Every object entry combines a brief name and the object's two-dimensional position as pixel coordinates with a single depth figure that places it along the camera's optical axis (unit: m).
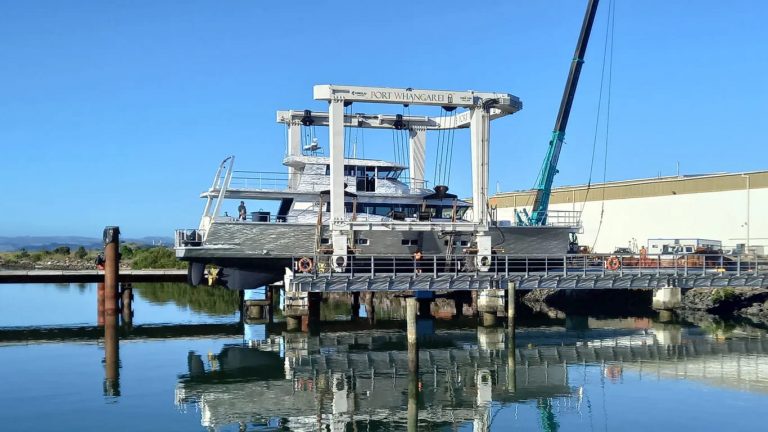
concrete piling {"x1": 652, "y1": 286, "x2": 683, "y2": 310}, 35.62
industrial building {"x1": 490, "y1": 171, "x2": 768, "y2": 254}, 49.91
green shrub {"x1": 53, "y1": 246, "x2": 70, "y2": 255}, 92.06
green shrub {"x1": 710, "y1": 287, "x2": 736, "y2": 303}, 38.78
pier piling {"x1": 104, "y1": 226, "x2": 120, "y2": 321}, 36.22
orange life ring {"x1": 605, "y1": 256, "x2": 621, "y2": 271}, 34.06
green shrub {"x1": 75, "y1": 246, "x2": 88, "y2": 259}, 87.00
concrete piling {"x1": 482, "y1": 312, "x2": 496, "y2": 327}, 32.94
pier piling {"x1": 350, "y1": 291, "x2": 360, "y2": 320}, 38.34
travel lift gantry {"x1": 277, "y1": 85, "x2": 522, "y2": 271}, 32.06
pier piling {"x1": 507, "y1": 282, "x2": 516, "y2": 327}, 28.55
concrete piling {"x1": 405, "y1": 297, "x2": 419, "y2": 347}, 21.95
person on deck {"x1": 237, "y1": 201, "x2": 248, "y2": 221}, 36.00
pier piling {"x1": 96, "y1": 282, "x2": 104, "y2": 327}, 38.53
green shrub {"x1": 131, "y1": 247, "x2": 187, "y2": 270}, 61.81
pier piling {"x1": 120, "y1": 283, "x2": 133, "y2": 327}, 38.93
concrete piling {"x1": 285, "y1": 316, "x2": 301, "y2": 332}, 32.09
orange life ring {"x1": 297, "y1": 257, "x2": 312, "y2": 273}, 30.75
